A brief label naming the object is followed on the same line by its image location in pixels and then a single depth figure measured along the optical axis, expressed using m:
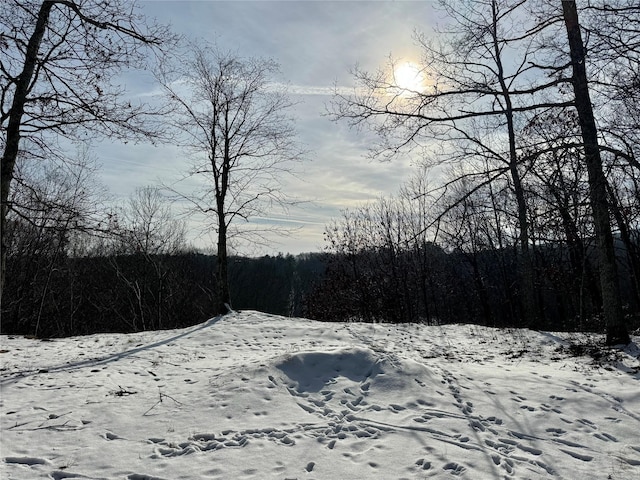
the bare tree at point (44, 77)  6.39
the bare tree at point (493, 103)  7.40
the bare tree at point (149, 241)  7.56
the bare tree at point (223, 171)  13.10
